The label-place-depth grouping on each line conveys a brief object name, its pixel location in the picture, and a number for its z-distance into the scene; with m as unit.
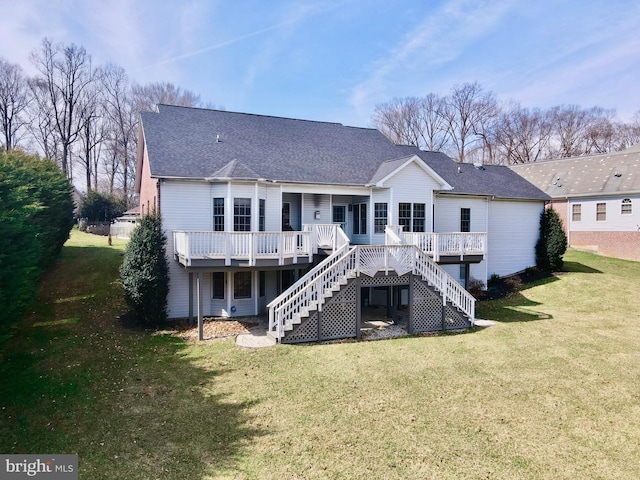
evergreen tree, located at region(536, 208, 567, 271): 22.08
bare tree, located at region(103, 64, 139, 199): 43.75
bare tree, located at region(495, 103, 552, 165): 51.66
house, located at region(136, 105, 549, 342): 13.27
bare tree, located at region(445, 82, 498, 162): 50.38
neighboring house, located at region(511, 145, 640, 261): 26.20
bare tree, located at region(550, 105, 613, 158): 49.47
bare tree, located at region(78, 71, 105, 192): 41.78
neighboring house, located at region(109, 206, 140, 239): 31.50
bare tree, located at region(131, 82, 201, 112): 44.59
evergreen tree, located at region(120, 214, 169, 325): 13.63
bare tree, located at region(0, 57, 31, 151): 38.56
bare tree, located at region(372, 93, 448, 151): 51.01
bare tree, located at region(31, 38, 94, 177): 39.44
